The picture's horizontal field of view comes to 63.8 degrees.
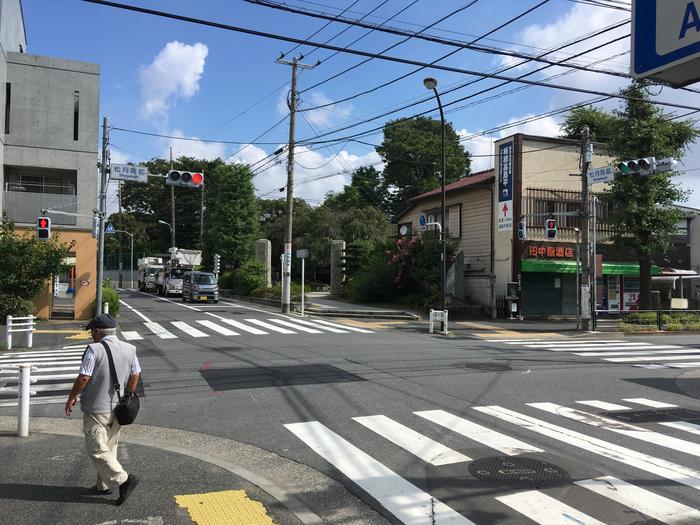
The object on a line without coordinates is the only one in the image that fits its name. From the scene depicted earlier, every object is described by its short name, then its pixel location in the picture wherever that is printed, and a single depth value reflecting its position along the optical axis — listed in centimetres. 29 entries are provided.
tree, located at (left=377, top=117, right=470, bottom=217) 6334
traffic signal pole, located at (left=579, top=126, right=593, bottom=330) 2253
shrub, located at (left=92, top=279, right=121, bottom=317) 2391
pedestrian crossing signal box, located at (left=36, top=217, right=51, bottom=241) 2016
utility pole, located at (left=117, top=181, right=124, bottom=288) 6519
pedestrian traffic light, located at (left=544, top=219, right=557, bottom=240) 2270
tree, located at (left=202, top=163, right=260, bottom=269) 4962
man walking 477
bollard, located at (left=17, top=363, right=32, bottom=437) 672
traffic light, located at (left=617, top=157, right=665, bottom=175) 1644
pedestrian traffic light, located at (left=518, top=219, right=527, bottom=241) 2350
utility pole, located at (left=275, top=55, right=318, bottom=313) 2920
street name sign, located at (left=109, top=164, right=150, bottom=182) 1755
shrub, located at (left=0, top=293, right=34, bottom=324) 2086
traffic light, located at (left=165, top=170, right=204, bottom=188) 1798
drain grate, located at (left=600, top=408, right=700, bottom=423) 815
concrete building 2353
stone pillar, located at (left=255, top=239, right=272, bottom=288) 4264
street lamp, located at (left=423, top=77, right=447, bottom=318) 2000
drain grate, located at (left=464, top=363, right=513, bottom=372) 1235
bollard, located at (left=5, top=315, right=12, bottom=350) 1531
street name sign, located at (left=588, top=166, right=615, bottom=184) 1892
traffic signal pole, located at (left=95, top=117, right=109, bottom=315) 1914
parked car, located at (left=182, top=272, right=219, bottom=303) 3584
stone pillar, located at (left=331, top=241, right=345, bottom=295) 3925
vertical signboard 2775
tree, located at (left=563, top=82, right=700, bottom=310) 2495
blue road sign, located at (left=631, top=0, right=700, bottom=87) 311
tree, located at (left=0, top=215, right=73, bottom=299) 2095
